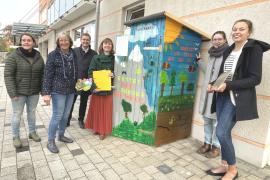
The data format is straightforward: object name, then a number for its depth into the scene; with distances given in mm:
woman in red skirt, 3709
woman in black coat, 2299
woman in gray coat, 3047
